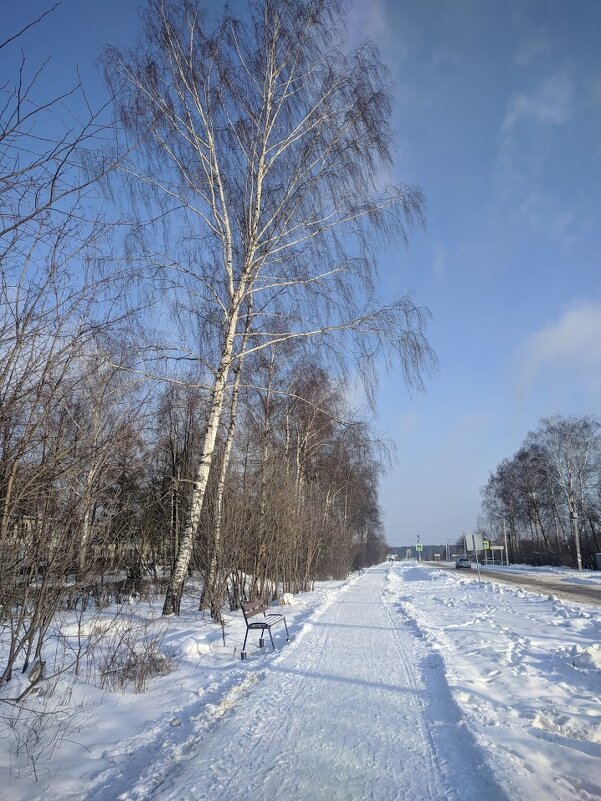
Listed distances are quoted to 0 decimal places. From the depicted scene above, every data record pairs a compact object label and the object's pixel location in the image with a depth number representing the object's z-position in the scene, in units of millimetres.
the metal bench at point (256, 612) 7844
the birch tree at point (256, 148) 9406
